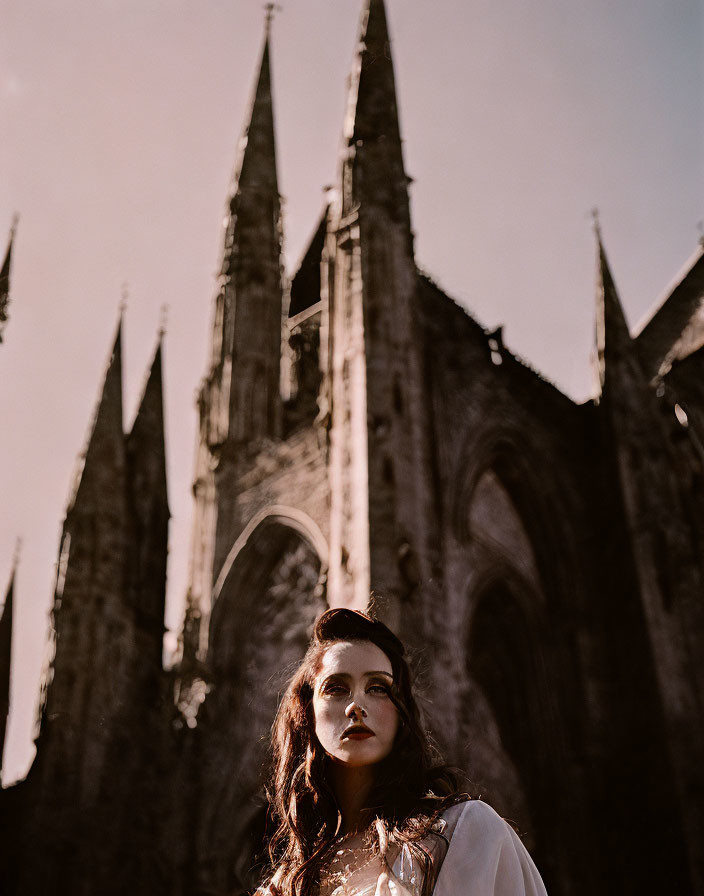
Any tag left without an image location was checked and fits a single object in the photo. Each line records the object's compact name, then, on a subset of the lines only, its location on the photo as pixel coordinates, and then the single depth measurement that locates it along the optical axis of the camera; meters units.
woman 1.87
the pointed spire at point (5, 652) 18.64
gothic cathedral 11.85
